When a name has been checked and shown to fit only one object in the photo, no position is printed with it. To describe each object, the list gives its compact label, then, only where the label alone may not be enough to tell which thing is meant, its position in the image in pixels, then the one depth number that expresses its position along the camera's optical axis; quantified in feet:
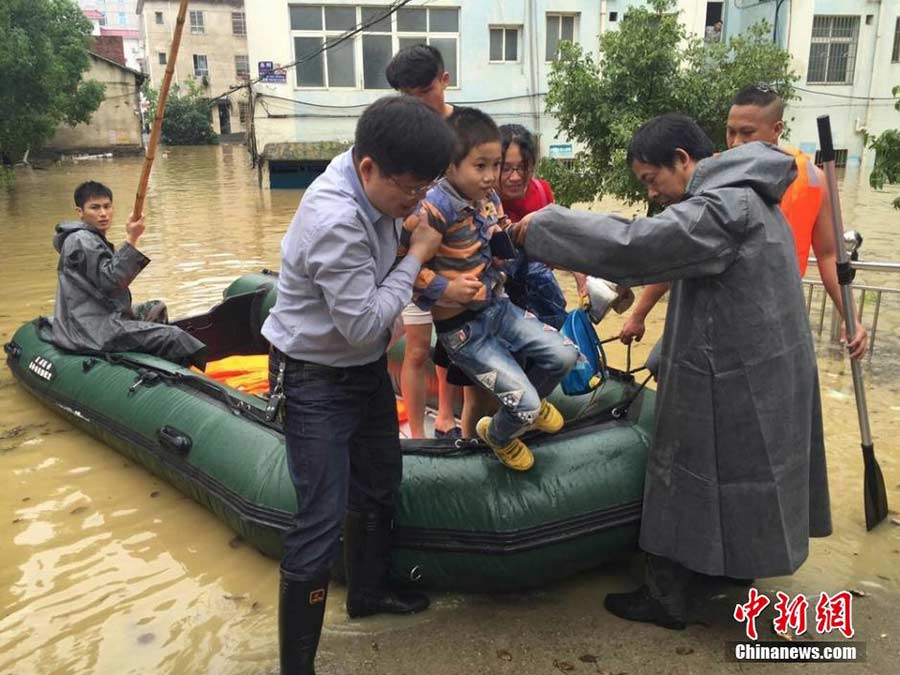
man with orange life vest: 10.27
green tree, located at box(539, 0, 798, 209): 24.31
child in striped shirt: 8.30
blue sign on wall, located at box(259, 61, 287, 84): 58.54
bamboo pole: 10.59
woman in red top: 10.42
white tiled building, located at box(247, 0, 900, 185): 59.36
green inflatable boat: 9.43
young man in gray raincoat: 14.97
